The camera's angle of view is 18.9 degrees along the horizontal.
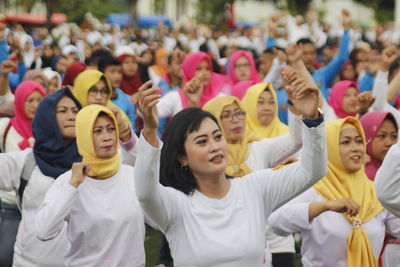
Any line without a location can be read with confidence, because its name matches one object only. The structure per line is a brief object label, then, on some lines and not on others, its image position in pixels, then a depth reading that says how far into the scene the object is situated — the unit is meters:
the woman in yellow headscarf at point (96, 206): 6.68
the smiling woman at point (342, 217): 6.73
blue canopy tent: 64.39
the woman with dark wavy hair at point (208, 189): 5.23
